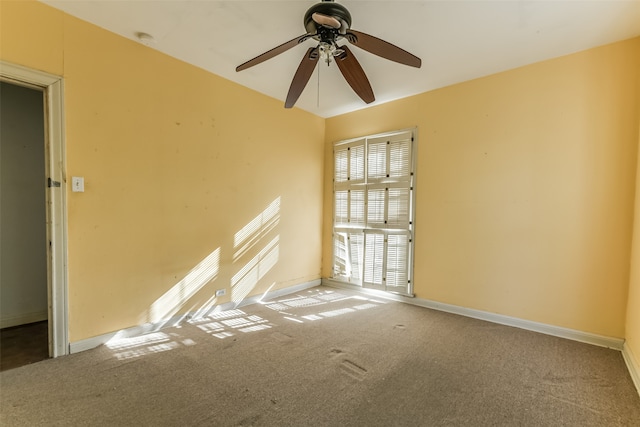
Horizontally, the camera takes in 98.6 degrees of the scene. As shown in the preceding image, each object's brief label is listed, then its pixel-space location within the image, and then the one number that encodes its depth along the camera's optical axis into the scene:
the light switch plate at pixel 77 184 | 2.24
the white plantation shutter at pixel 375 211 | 3.72
